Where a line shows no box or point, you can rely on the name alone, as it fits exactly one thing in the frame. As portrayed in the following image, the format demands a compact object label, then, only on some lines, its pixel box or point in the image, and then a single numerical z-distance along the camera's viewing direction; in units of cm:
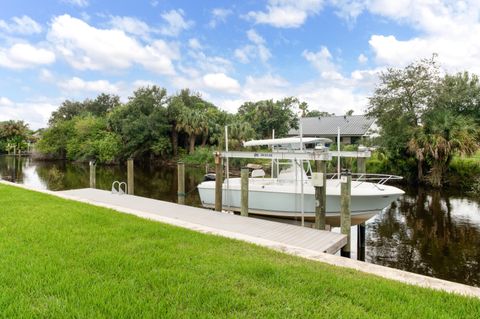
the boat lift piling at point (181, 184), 1277
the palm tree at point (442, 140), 1944
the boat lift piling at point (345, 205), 773
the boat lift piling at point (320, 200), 848
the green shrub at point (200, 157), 3511
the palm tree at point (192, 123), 3838
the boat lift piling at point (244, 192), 1011
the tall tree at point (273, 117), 4172
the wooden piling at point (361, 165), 1119
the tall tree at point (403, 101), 2131
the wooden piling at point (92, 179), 1542
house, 4219
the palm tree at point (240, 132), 3509
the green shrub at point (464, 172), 2034
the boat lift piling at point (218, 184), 1102
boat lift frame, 911
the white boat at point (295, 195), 1033
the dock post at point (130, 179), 1387
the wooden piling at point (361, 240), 946
